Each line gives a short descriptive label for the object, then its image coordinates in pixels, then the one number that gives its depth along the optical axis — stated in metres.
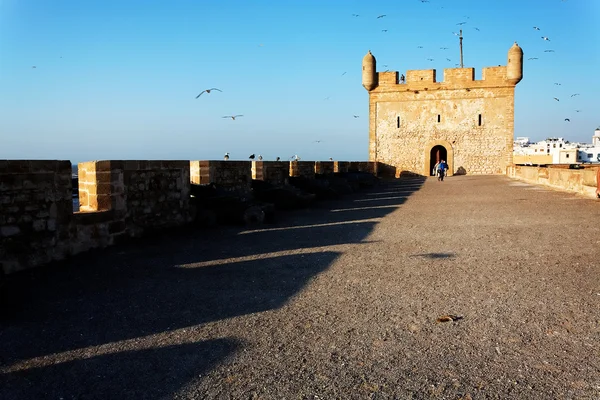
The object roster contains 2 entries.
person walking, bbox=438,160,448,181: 24.59
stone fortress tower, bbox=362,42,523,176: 28.91
